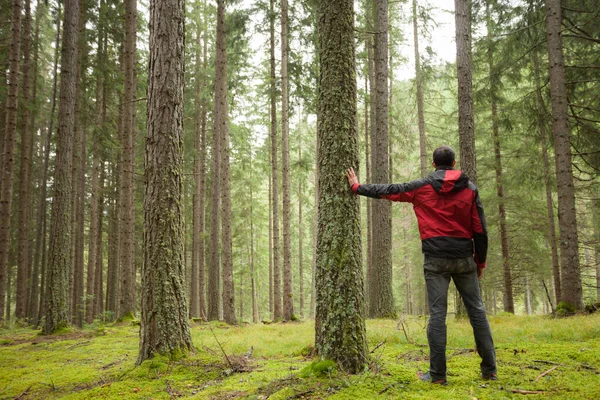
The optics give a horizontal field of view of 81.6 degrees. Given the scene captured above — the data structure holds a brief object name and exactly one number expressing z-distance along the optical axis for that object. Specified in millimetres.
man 3672
